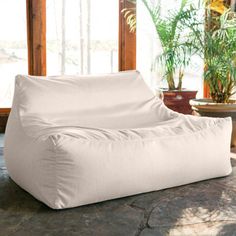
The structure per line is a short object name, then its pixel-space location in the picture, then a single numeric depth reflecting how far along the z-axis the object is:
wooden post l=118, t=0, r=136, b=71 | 4.73
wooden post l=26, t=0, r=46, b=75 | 4.40
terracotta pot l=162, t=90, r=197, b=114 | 4.40
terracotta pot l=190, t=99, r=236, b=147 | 3.69
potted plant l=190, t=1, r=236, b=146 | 3.73
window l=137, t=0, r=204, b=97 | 4.77
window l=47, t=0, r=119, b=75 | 4.55
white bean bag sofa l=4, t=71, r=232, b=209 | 2.30
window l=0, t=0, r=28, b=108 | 4.41
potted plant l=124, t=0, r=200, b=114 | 4.23
